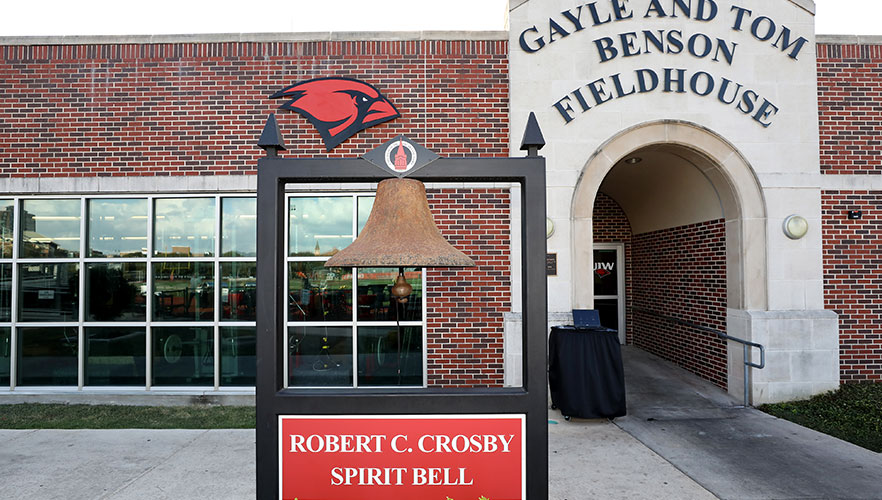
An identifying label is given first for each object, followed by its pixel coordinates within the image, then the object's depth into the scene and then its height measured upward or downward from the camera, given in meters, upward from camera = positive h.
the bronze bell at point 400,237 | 2.86 +0.18
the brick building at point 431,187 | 7.21 +1.20
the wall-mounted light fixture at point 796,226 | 7.12 +0.52
